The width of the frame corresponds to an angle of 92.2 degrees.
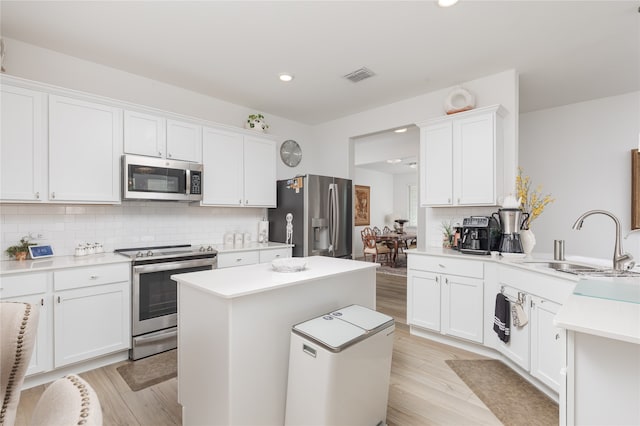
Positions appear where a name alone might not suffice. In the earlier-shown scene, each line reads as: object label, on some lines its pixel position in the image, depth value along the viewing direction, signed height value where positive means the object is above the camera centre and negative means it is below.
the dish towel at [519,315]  2.42 -0.83
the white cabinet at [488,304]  2.16 -0.84
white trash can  1.49 -0.82
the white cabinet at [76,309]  2.25 -0.78
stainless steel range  2.73 -0.78
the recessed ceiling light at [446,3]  2.15 +1.47
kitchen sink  1.96 -0.41
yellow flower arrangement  2.85 +0.11
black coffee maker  3.06 -0.25
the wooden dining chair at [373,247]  7.49 -0.90
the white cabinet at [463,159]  3.04 +0.55
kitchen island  1.55 -0.68
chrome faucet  2.02 -0.30
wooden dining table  7.56 -0.69
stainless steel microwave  2.91 +0.33
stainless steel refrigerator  4.03 -0.05
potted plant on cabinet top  4.10 +1.18
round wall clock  4.80 +0.93
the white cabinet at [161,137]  2.99 +0.77
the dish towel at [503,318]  2.57 -0.91
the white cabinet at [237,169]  3.60 +0.53
